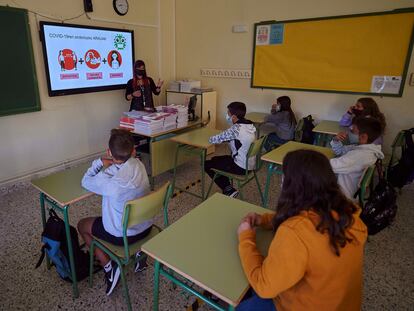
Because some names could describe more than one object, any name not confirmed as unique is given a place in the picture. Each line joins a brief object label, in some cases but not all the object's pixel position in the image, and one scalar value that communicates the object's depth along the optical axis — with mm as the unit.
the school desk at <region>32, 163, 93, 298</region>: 1767
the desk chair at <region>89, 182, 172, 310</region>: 1550
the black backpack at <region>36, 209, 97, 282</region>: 1899
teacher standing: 4117
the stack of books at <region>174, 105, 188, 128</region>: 3617
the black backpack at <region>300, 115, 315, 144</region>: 4004
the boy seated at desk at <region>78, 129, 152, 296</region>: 1707
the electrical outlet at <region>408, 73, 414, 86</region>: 3567
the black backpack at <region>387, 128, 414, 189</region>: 3186
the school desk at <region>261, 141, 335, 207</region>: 2578
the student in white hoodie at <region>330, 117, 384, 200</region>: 2305
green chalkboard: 3098
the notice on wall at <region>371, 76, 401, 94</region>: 3682
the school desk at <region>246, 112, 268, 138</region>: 4238
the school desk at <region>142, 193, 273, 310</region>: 1118
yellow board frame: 3600
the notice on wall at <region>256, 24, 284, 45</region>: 4339
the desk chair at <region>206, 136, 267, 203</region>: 2768
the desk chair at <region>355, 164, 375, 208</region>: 2258
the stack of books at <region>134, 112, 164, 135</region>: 3262
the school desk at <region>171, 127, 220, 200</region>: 3062
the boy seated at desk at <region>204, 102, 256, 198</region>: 2789
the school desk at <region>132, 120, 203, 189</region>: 3414
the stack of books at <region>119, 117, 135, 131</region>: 3408
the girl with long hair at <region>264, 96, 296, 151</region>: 3986
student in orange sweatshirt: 974
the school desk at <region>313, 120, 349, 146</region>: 3635
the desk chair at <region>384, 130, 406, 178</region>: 3271
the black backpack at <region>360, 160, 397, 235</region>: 2547
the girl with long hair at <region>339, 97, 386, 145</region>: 3288
